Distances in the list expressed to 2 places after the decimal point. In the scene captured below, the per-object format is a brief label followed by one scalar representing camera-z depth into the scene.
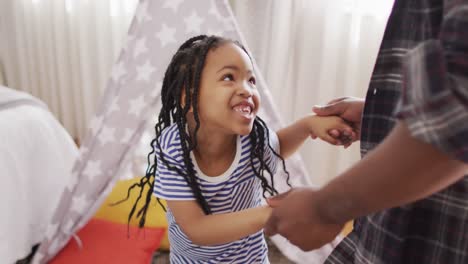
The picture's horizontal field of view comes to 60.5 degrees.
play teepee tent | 1.24
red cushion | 1.51
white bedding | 1.41
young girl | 0.76
